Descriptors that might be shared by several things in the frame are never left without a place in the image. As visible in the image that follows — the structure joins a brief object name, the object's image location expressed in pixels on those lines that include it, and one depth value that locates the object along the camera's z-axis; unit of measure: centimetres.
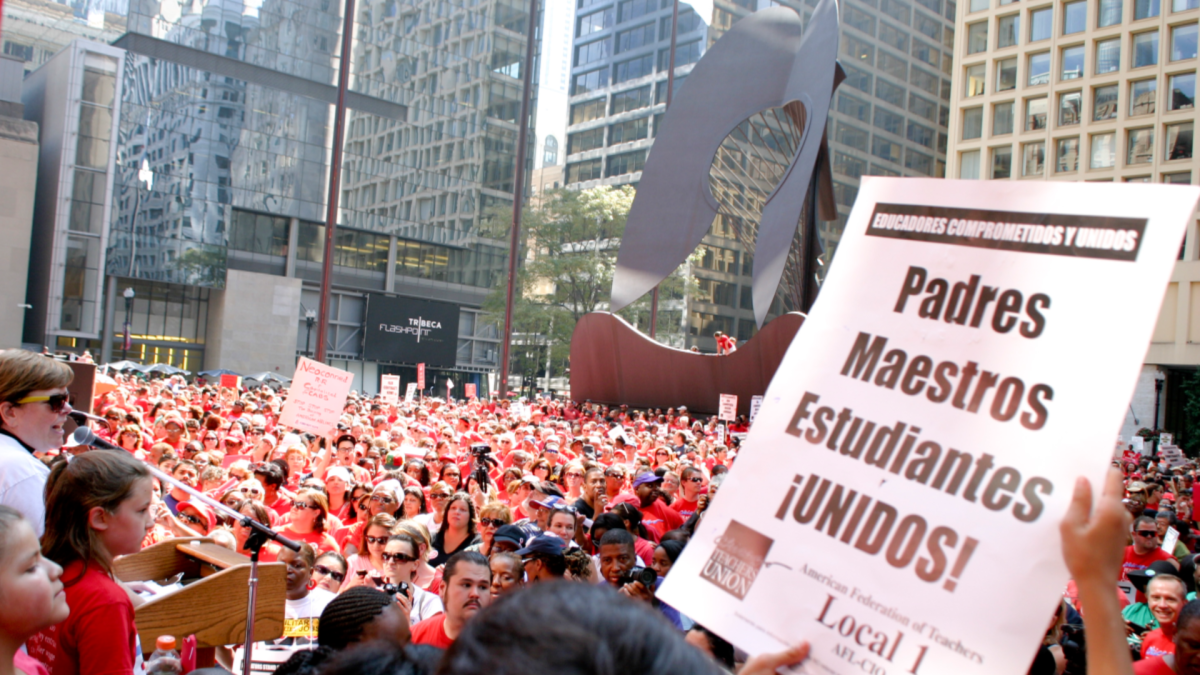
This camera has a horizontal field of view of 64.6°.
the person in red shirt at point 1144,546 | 758
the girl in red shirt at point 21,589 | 202
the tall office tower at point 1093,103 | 4291
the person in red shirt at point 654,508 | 840
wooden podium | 292
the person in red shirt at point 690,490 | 932
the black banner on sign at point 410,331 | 5303
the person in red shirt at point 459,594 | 407
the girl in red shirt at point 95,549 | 238
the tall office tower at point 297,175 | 4706
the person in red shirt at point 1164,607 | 497
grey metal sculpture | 2400
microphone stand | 281
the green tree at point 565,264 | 4856
